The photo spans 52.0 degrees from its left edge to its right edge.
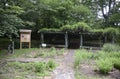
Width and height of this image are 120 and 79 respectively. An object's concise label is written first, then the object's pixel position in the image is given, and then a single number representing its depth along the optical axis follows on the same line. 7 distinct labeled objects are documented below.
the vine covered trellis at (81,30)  11.77
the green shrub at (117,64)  4.99
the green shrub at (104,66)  4.78
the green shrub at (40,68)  4.86
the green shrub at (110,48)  8.89
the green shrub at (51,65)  5.37
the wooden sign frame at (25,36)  11.09
